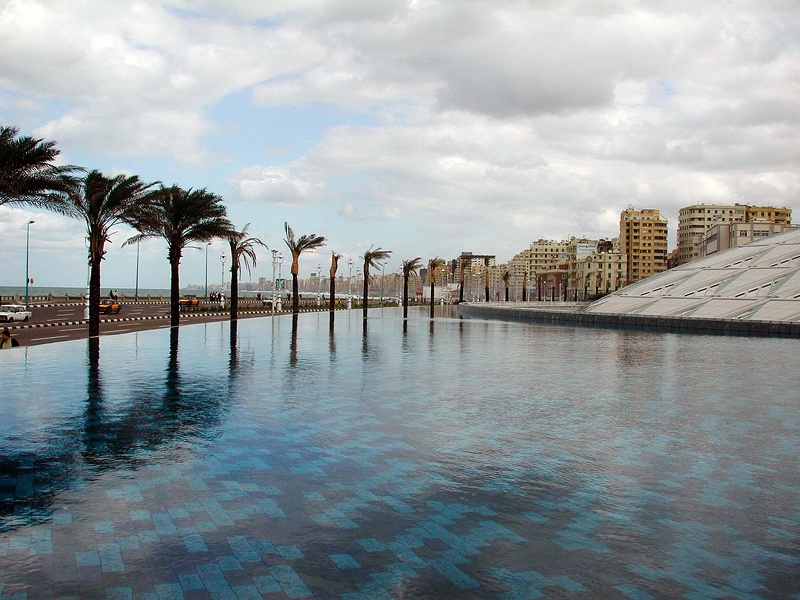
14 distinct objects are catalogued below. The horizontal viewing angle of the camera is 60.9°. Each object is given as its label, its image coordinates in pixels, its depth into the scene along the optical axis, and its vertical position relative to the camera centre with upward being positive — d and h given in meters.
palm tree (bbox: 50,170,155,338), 21.02 +2.54
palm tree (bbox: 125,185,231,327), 26.95 +2.71
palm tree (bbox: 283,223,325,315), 43.66 +2.82
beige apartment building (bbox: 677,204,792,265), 133.75 +15.04
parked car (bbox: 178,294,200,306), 53.45 -1.15
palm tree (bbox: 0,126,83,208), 15.26 +2.76
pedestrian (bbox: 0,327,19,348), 17.69 -1.43
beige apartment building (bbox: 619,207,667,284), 138.12 +9.59
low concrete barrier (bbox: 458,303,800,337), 26.12 -1.41
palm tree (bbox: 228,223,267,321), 34.27 +2.04
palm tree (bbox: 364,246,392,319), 55.75 +2.72
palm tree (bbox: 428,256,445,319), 71.06 +2.70
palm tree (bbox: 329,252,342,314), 51.86 +1.84
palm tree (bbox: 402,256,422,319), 67.19 +2.34
